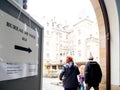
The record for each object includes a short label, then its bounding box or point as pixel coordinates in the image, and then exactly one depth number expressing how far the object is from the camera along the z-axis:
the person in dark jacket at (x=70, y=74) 1.60
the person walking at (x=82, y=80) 2.00
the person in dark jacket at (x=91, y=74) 1.55
